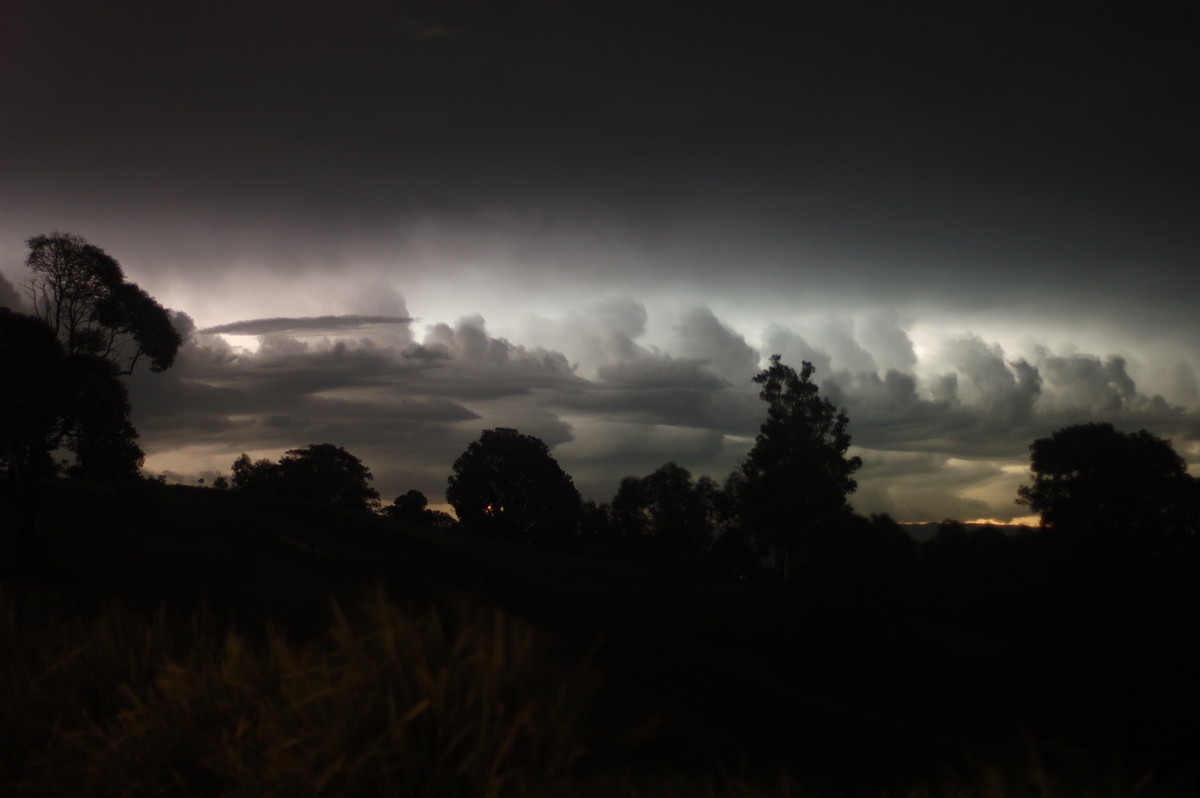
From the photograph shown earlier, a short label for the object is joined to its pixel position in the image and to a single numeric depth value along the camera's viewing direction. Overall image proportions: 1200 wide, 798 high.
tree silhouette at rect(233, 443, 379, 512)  63.25
